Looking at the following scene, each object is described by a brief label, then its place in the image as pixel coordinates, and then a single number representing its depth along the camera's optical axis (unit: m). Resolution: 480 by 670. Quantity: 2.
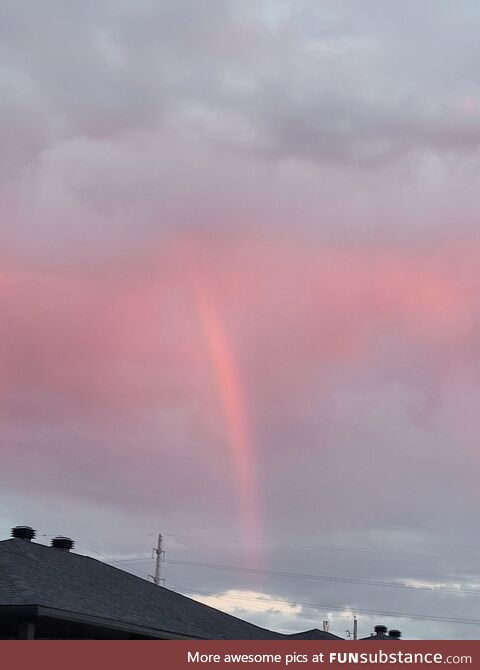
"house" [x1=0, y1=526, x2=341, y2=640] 30.20
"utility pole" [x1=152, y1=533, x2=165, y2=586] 105.00
